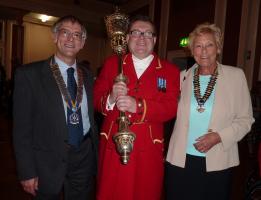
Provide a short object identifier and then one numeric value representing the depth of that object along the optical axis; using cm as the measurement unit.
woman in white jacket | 190
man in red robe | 185
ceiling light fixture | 1140
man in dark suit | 181
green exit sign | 753
